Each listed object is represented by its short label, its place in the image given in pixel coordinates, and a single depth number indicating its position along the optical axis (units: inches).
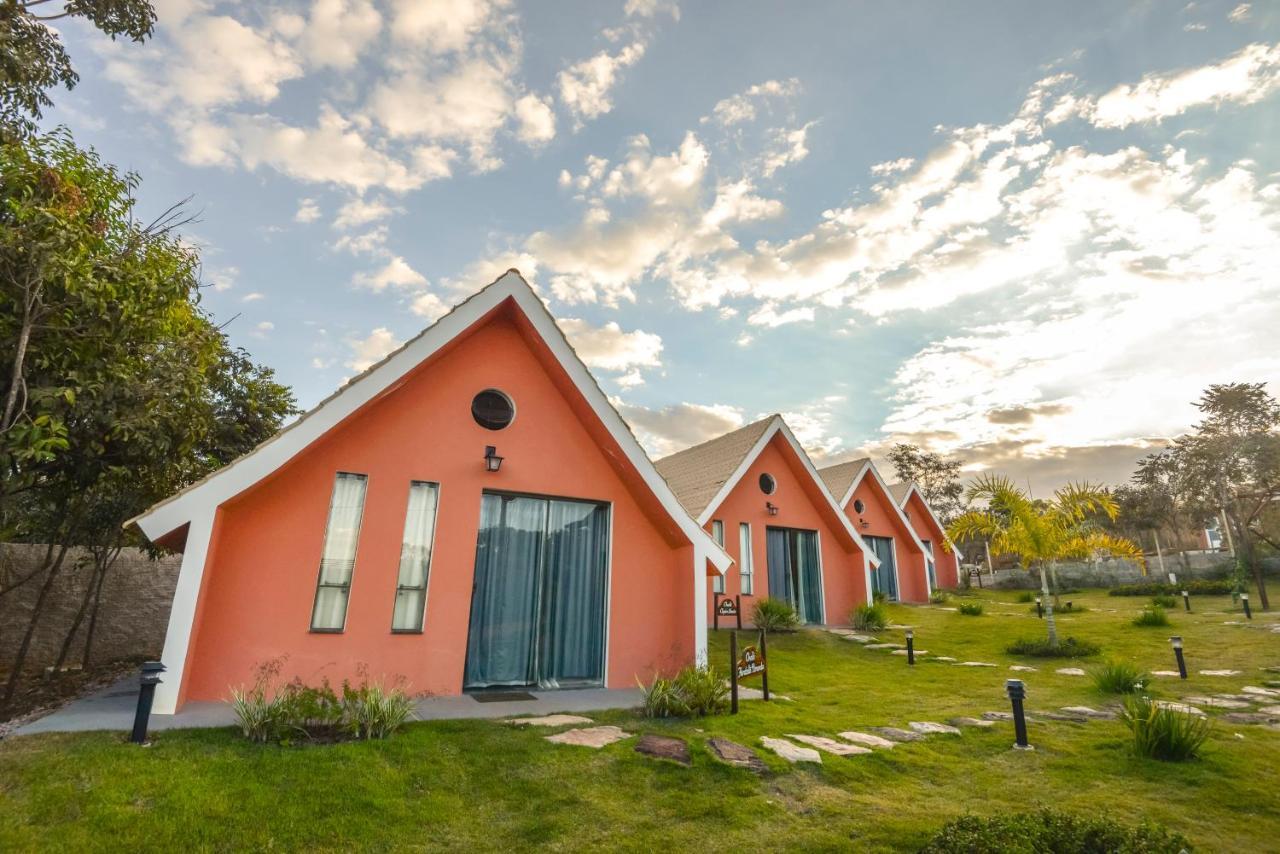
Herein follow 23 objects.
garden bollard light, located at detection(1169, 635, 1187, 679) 369.7
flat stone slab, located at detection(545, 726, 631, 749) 225.0
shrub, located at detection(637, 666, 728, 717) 274.4
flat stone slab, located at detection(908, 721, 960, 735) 267.0
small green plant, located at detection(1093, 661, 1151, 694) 340.8
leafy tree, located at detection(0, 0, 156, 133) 279.7
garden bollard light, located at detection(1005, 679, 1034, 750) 242.1
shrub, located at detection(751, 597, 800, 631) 585.6
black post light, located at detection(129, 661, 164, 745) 197.3
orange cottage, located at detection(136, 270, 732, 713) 271.4
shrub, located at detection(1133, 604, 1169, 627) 573.6
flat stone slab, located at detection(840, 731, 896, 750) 241.4
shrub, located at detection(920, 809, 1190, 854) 125.0
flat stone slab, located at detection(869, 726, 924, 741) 254.8
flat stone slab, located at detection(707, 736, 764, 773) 209.0
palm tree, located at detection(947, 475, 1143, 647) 535.5
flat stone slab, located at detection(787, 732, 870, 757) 230.7
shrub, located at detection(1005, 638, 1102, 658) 478.0
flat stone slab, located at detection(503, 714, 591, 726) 251.3
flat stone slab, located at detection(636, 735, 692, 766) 212.8
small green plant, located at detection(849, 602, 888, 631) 627.2
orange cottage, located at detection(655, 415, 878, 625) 631.2
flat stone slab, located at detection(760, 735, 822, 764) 219.8
